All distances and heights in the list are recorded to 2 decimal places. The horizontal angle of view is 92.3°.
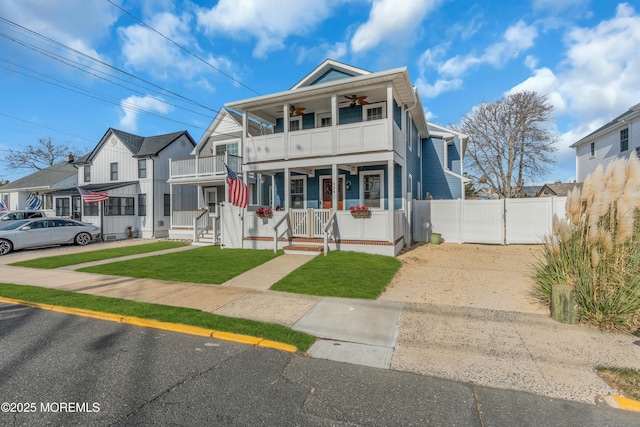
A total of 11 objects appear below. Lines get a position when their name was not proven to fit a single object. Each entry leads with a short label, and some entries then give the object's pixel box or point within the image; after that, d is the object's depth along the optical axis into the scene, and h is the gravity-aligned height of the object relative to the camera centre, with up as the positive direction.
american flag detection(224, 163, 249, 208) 11.55 +0.84
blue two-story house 10.91 +2.02
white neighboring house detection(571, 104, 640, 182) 18.84 +4.95
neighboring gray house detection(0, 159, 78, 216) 25.48 +2.42
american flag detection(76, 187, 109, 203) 17.22 +1.00
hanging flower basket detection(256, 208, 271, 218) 12.29 +0.03
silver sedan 13.82 -0.95
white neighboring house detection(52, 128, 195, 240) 19.48 +1.94
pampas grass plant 4.57 -0.60
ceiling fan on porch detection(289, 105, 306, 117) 13.92 +4.72
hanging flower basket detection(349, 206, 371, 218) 10.81 +0.01
